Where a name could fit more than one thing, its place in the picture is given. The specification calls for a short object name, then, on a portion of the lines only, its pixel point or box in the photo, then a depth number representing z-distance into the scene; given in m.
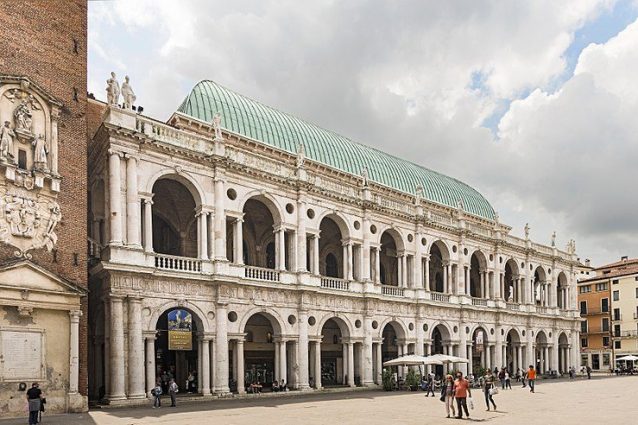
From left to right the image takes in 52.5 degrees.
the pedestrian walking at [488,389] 27.56
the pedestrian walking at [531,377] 39.41
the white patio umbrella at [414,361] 40.59
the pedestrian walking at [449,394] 25.25
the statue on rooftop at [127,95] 31.94
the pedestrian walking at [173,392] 29.78
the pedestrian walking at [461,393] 24.66
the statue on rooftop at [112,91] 31.53
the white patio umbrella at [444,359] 40.97
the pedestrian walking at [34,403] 21.31
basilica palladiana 31.42
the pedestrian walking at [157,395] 29.14
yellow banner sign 32.06
